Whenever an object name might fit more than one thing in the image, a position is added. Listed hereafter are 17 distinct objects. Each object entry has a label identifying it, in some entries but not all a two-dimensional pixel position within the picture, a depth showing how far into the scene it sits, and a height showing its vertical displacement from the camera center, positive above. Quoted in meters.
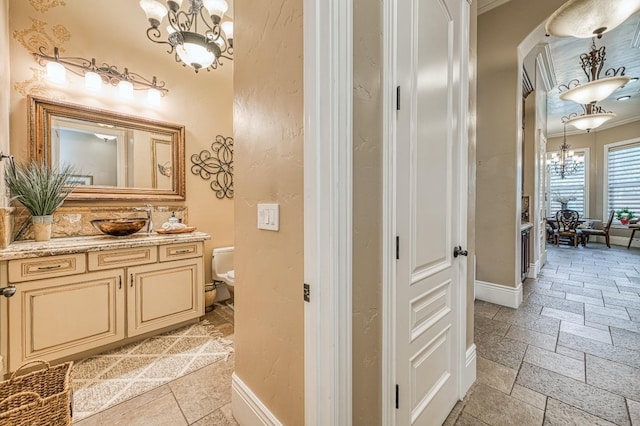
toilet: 3.05 -0.64
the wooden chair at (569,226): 6.92 -0.42
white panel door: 1.11 +0.02
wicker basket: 0.99 -0.81
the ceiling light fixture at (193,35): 1.88 +1.35
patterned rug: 1.70 -1.19
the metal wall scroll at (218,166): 3.17 +0.57
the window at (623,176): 6.55 +0.89
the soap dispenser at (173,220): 2.85 -0.10
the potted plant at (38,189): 2.00 +0.17
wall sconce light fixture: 2.19 +1.29
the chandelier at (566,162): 7.50 +1.43
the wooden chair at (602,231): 6.62 -0.55
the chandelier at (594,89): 2.62 +1.29
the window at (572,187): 7.61 +0.71
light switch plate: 1.14 -0.03
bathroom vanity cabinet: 1.78 -0.66
